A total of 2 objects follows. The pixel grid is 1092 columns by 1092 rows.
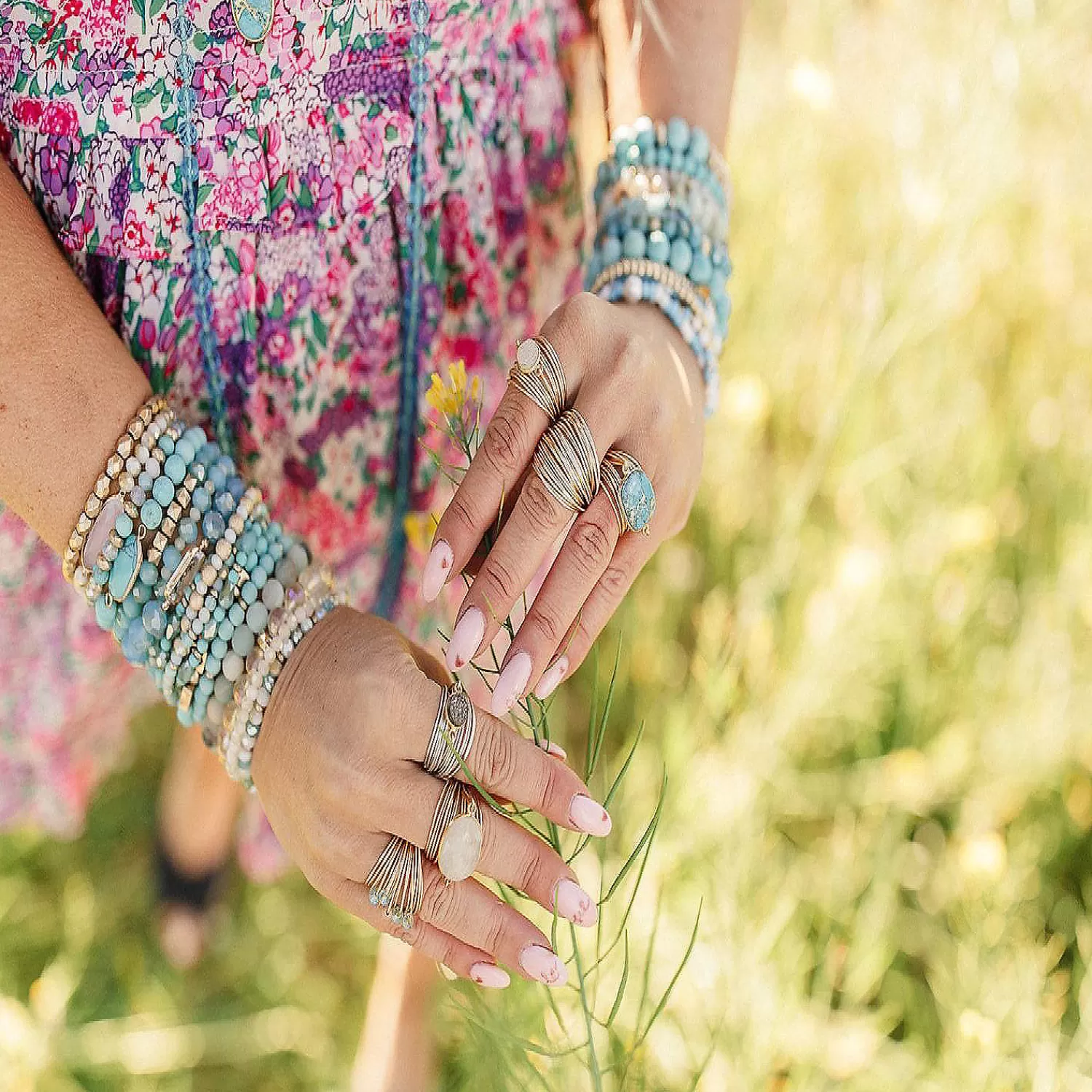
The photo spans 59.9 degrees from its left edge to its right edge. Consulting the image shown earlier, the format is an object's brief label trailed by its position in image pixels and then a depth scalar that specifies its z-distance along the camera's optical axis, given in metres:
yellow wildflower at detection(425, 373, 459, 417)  0.61
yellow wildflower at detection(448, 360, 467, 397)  0.60
